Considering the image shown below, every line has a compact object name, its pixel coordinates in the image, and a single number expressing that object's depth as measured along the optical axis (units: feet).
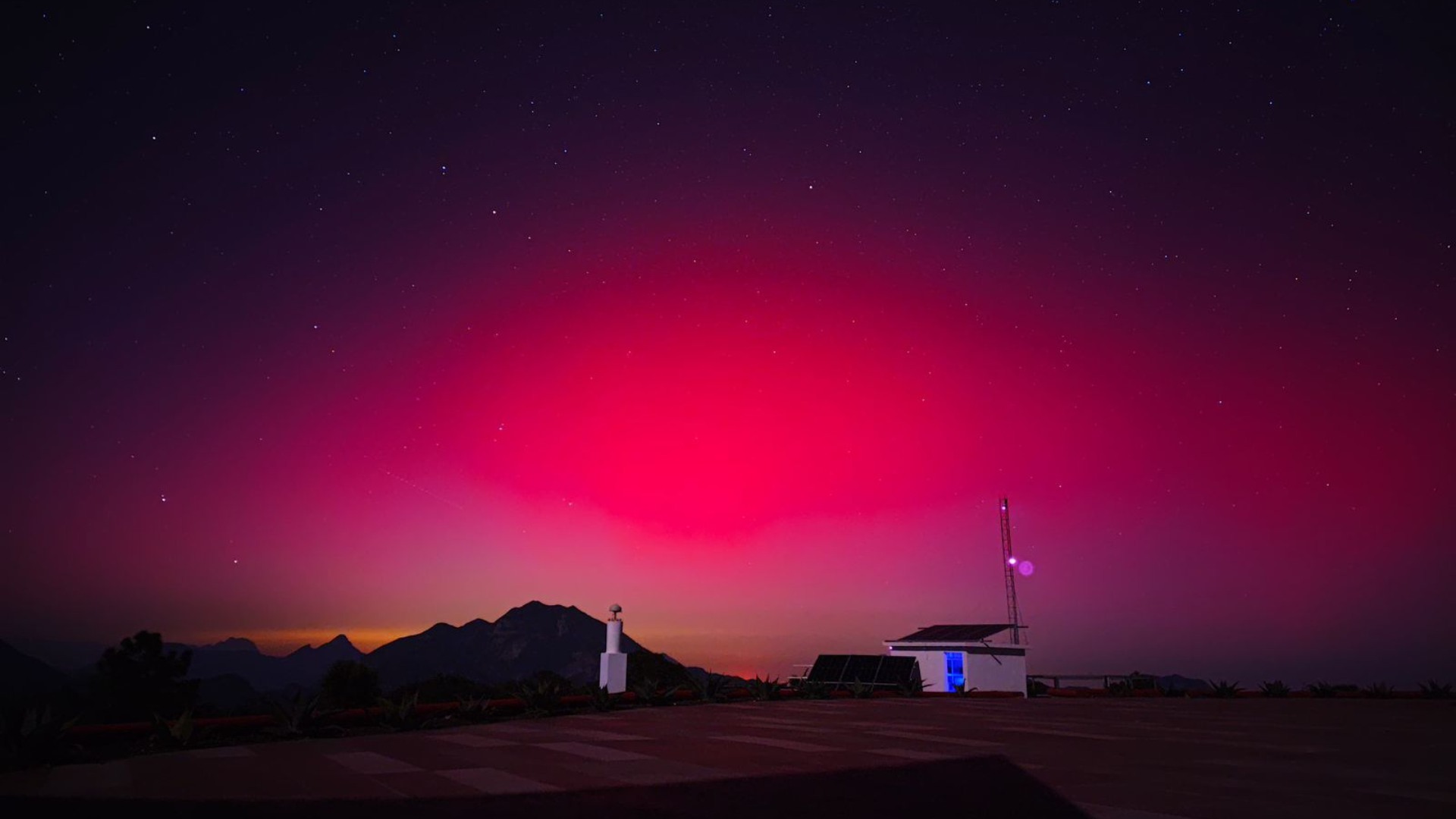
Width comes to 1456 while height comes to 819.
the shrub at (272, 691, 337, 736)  43.42
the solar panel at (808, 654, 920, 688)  104.68
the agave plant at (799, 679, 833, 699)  81.71
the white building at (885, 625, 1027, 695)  121.80
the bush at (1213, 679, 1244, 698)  88.22
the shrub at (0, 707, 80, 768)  31.86
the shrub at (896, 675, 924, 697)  91.61
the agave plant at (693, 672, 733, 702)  74.02
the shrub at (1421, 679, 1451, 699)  91.30
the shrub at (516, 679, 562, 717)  57.72
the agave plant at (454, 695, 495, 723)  53.47
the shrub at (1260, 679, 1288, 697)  91.35
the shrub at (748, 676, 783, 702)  77.77
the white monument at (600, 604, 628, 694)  68.28
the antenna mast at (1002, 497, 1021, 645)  170.19
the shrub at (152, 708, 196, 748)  38.58
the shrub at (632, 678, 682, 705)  67.77
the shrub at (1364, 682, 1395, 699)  91.97
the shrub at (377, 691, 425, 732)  47.73
